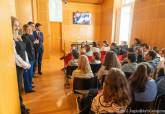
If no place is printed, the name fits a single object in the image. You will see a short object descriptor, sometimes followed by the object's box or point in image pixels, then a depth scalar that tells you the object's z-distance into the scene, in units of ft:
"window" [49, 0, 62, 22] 26.50
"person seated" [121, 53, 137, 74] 8.55
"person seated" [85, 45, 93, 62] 12.73
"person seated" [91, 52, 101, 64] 10.97
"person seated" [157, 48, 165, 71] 9.18
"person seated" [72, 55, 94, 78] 8.13
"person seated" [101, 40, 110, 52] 17.35
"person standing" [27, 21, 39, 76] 13.95
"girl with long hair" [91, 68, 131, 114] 4.67
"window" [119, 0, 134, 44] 23.98
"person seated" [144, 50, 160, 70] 9.50
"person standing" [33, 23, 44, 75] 14.35
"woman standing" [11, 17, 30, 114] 7.73
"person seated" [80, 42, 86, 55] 13.43
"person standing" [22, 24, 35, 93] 10.43
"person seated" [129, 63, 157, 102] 5.90
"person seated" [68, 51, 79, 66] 10.74
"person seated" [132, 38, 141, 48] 20.54
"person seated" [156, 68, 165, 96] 6.38
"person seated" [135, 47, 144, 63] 11.08
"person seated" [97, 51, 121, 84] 8.32
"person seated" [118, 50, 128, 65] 14.48
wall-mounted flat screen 30.40
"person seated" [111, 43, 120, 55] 16.10
